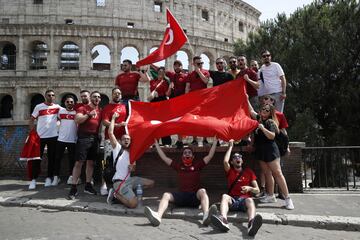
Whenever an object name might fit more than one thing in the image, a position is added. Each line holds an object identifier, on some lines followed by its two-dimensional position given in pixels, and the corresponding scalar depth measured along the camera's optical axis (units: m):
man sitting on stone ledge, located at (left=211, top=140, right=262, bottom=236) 5.74
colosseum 31.34
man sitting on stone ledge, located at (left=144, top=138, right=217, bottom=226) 6.38
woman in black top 6.68
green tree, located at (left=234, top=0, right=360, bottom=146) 19.70
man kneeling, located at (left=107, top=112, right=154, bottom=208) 6.63
